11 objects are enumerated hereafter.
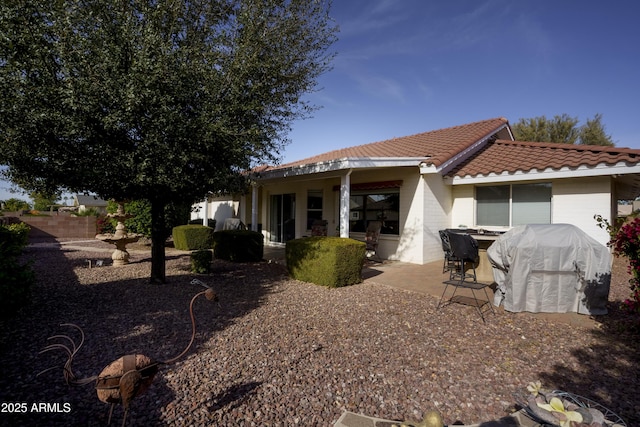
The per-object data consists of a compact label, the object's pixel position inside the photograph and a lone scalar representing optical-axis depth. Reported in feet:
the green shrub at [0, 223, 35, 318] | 13.06
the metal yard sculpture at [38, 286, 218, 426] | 6.36
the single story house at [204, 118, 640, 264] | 26.89
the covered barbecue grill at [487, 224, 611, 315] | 16.72
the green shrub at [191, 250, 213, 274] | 27.43
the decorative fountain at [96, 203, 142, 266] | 31.22
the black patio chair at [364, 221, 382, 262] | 34.32
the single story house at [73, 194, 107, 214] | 159.35
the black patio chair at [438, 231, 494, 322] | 17.75
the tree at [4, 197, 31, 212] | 100.76
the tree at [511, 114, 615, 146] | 81.30
